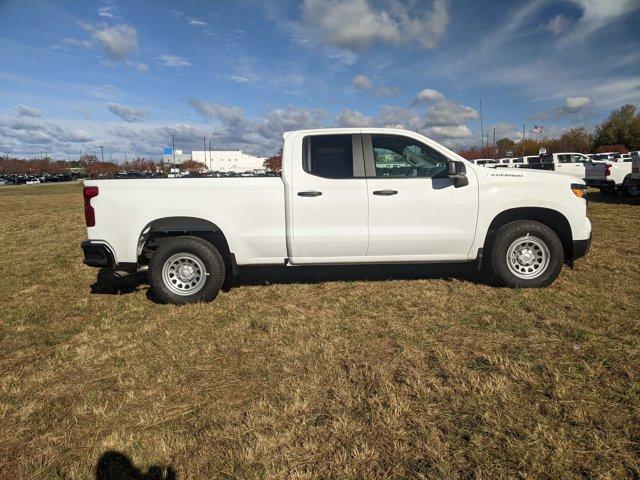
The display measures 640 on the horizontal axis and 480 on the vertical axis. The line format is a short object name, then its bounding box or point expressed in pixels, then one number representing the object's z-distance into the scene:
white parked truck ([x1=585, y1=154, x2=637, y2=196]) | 14.07
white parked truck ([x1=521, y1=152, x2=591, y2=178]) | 19.42
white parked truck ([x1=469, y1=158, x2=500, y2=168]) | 31.19
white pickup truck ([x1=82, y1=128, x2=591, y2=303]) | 4.83
